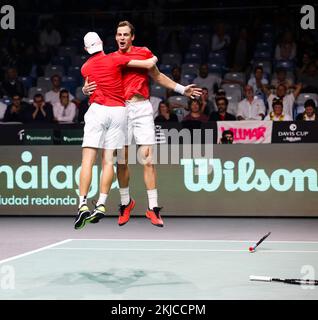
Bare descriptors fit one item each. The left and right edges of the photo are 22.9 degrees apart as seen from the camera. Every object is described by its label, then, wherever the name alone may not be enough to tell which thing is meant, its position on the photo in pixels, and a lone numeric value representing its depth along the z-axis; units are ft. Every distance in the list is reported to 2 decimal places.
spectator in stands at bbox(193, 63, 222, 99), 59.08
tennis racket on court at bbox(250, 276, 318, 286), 26.91
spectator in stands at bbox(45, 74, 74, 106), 59.57
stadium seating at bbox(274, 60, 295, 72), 61.07
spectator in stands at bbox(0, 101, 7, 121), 58.08
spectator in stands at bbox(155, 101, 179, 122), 52.06
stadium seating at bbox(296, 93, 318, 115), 54.80
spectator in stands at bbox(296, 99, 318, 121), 51.11
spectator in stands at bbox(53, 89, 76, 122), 56.13
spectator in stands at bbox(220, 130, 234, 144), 50.92
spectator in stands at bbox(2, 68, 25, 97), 62.49
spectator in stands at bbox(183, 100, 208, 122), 51.49
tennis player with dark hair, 30.66
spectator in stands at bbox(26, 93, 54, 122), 55.42
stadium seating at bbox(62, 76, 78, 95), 63.67
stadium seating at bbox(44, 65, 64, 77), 65.98
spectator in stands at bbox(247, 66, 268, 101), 57.16
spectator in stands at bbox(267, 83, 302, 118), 54.60
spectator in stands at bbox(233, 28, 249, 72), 63.00
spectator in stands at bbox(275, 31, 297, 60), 62.44
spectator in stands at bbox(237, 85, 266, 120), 53.74
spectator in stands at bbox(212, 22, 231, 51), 65.05
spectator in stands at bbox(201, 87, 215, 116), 53.36
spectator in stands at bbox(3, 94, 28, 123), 55.67
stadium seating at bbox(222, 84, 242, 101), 57.93
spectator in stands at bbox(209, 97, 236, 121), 52.13
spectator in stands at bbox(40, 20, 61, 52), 69.31
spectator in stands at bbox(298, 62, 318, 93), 58.95
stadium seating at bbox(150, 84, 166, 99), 59.80
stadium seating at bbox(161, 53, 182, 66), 64.64
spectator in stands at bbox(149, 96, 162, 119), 56.29
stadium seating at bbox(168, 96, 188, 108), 56.95
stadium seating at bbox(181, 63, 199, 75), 62.18
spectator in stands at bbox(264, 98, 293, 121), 51.96
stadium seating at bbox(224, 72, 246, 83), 60.37
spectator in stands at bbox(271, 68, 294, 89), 57.21
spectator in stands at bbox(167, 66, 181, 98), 58.38
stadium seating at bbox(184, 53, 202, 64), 64.80
